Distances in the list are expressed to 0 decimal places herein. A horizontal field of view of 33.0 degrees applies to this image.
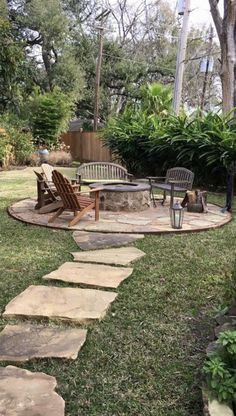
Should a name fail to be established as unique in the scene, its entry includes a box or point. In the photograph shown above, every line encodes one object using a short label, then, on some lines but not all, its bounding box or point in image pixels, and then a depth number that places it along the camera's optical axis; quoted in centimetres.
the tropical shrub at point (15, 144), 1399
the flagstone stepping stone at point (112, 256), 400
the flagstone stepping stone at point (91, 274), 342
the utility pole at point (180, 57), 1130
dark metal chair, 663
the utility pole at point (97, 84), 1765
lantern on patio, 516
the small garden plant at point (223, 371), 178
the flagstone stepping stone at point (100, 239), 460
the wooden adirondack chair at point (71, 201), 530
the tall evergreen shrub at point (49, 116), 1648
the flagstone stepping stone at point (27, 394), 181
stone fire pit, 638
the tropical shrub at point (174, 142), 829
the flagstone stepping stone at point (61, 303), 279
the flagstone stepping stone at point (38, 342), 229
